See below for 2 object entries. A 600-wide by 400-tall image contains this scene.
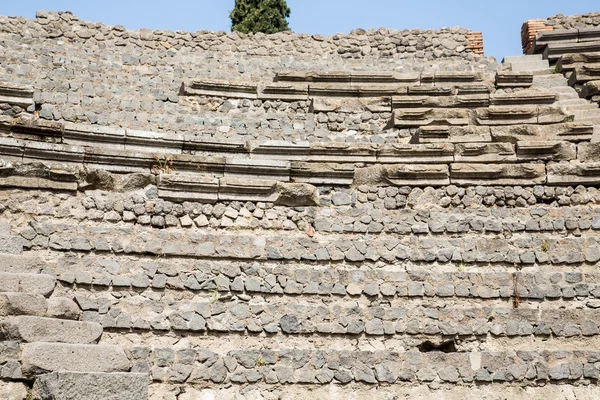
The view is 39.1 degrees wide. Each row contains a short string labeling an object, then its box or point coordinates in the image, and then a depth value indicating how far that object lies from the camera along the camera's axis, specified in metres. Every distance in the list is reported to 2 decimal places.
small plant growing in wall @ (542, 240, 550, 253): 9.18
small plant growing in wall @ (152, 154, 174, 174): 9.34
